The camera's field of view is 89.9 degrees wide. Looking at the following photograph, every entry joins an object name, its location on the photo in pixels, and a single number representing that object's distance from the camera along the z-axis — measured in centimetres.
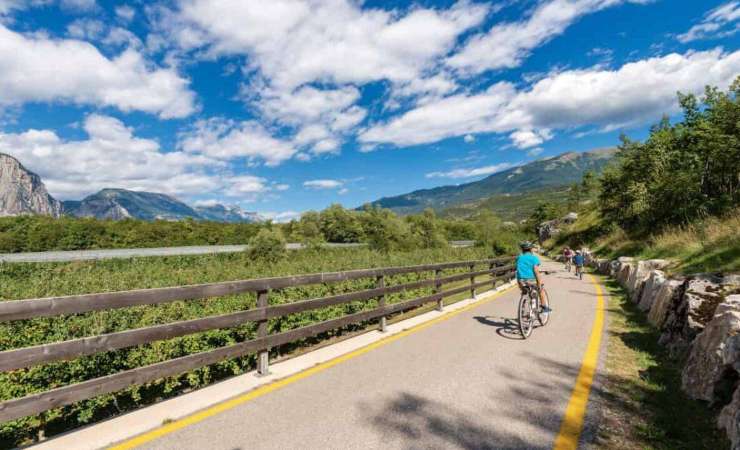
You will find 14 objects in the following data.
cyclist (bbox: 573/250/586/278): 2145
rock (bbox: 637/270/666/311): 905
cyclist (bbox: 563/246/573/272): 2774
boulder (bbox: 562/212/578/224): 7427
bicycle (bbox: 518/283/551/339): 731
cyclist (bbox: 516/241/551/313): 802
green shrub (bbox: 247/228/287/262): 5034
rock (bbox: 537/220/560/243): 7956
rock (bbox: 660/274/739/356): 550
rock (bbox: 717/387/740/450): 293
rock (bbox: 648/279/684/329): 693
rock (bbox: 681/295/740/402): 391
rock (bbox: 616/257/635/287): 1577
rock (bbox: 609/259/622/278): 2030
